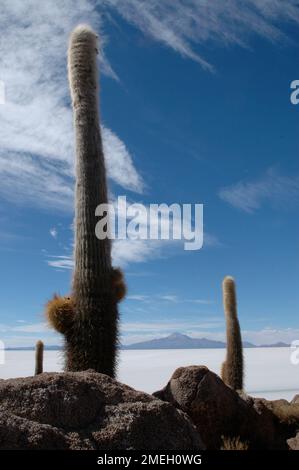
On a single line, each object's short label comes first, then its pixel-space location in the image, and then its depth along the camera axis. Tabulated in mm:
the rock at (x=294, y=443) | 8942
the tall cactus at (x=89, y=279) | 9680
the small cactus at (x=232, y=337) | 16000
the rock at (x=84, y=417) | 4758
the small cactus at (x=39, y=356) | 18844
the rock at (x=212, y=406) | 8117
